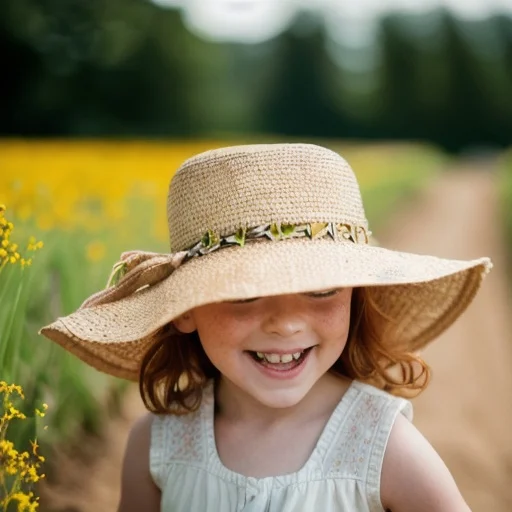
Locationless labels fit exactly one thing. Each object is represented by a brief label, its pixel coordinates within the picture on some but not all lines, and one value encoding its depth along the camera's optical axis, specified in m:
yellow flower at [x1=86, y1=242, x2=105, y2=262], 1.55
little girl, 0.99
